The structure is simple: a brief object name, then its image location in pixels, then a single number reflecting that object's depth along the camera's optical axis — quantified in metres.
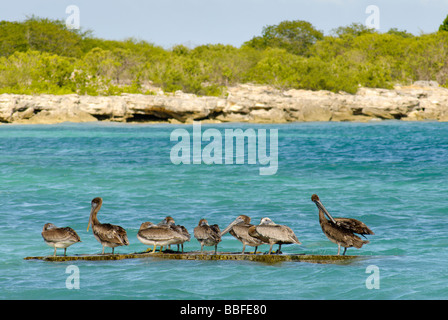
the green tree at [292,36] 80.31
